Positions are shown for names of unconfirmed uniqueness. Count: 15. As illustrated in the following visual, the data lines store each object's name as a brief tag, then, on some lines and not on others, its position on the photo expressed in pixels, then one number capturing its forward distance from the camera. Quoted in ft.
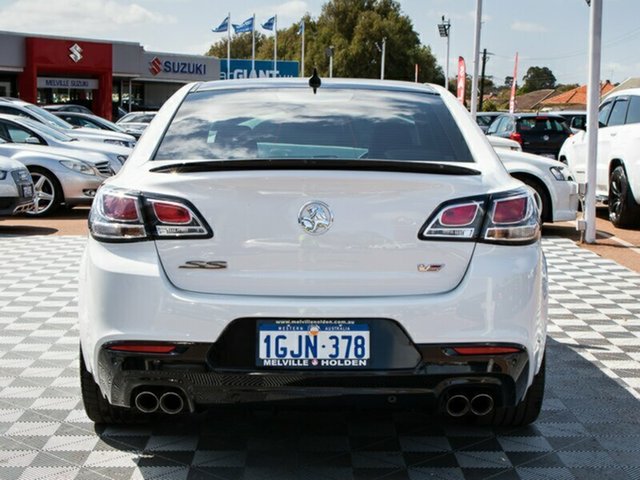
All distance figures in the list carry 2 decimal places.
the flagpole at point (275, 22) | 216.06
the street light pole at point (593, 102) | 40.45
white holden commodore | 11.94
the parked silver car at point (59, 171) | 48.83
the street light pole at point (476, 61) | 83.20
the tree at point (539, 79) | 567.59
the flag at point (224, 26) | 201.08
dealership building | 159.74
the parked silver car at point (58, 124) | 60.39
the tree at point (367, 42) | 334.03
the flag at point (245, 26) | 201.99
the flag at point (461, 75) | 103.45
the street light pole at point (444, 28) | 202.84
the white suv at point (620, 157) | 43.37
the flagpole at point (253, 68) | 238.56
